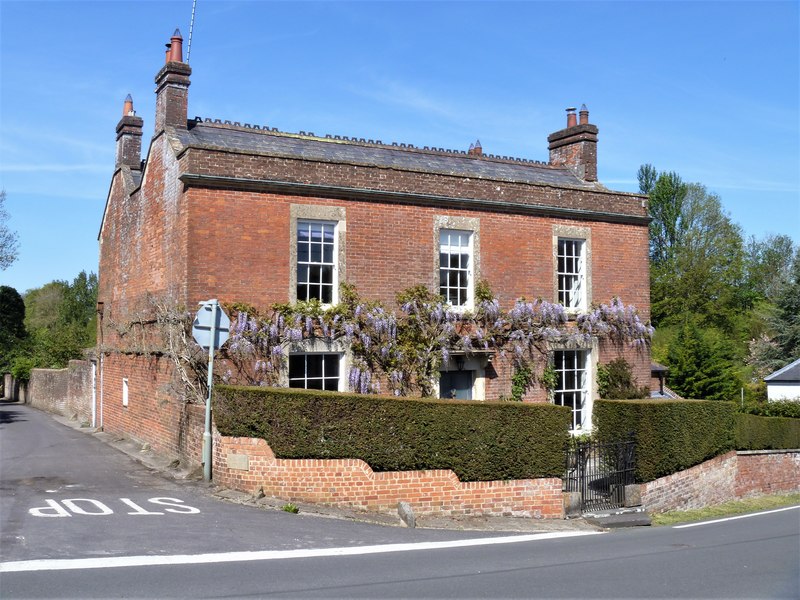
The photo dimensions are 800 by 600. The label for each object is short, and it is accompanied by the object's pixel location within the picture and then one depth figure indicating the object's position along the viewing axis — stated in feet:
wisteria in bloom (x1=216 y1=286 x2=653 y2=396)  54.24
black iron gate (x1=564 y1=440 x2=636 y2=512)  52.37
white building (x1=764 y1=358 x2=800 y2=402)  114.21
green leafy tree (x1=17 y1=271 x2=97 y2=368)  155.33
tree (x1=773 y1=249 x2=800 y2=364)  140.46
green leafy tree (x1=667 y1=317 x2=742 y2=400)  103.24
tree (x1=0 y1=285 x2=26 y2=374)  165.89
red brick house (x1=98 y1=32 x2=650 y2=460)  54.90
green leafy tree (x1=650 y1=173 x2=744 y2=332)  197.77
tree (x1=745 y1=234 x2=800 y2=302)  225.56
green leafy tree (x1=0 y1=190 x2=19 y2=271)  127.44
